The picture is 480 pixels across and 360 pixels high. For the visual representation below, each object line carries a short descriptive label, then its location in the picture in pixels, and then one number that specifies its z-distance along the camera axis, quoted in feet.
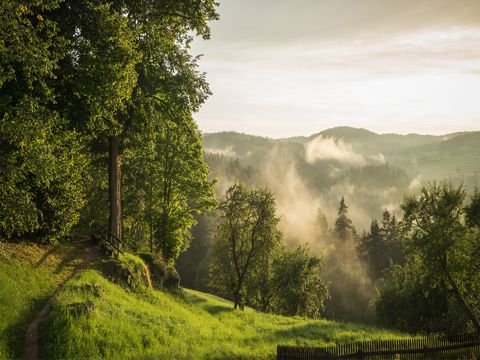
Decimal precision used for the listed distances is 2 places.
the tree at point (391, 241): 321.42
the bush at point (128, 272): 79.46
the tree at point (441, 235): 113.39
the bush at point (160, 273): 98.76
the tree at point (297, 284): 185.57
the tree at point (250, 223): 142.61
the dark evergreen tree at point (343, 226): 388.78
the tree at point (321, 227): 468.34
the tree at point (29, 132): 51.75
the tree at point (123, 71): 68.54
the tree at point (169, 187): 132.87
